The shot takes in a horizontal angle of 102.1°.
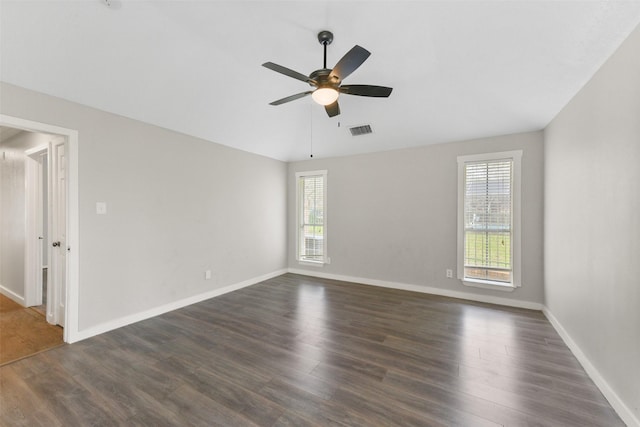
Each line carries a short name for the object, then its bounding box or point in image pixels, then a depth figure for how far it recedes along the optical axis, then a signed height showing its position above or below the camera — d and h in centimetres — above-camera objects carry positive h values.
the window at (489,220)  387 -10
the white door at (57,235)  306 -28
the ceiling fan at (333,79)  183 +106
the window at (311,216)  559 -8
